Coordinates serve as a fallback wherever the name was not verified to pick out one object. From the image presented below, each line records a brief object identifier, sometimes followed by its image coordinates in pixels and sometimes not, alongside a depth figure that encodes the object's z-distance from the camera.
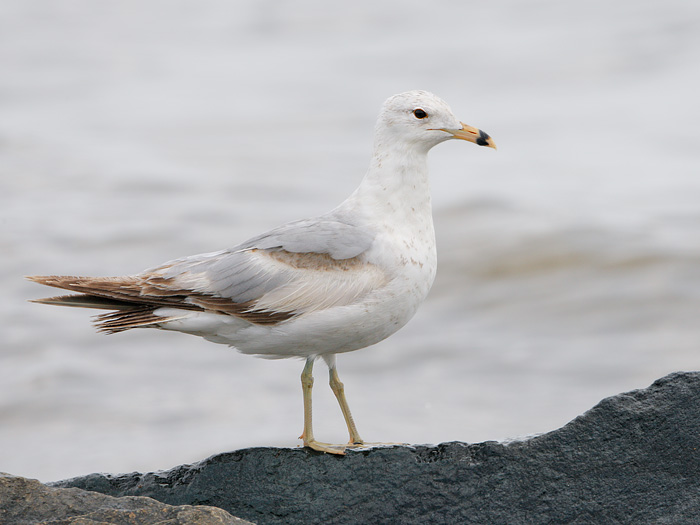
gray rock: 11.79
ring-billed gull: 12.97
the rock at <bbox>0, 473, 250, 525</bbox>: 9.90
